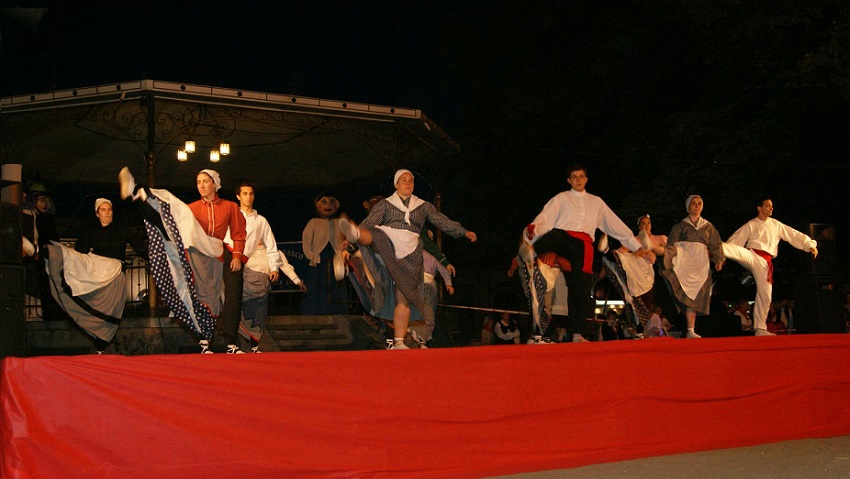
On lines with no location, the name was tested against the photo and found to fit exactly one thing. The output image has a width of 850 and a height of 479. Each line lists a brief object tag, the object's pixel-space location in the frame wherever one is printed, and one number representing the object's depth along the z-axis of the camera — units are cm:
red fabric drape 451
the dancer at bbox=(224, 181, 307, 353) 715
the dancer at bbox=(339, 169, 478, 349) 653
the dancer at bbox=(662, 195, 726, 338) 798
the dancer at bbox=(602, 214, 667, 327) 841
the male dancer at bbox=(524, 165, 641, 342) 686
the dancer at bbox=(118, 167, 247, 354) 622
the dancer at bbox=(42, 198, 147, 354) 768
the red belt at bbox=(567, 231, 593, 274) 690
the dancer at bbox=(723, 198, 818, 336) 813
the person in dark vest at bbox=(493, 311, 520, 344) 1240
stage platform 889
